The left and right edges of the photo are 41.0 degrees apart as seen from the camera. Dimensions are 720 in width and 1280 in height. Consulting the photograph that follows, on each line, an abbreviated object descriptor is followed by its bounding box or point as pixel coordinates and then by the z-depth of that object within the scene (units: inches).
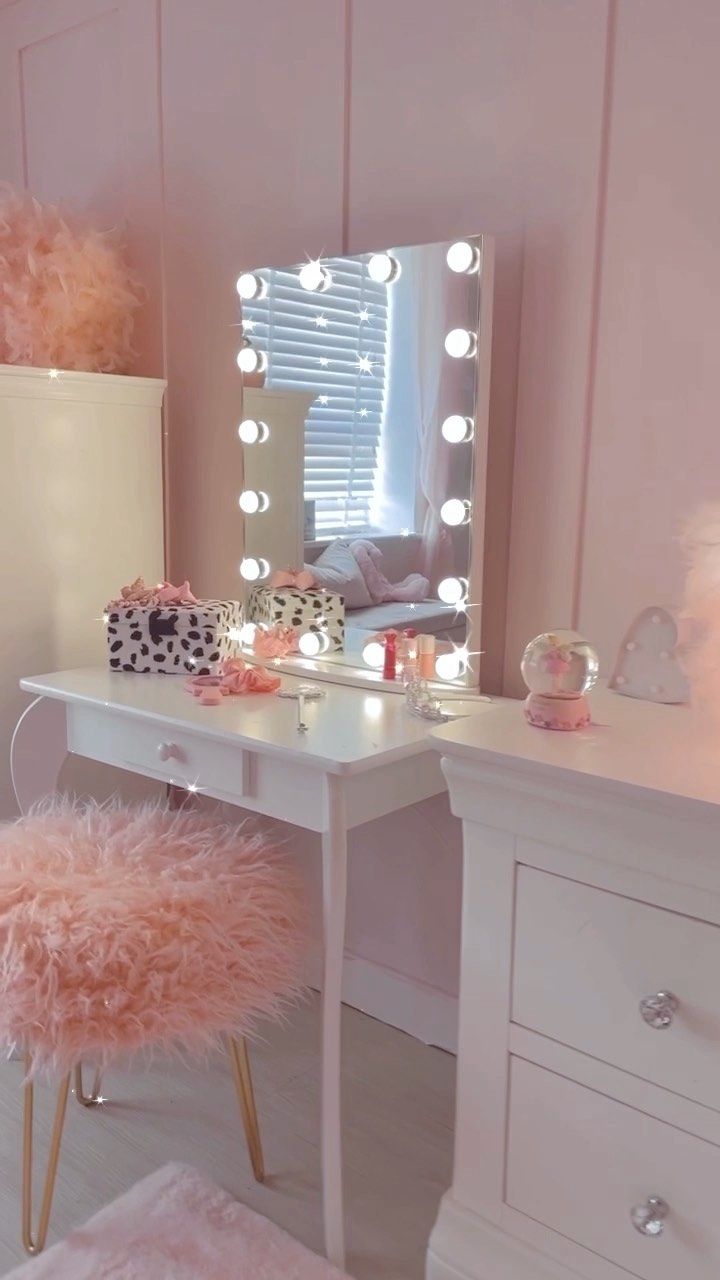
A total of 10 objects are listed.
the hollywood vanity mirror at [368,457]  66.7
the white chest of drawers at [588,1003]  43.4
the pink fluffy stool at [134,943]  51.1
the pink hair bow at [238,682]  67.6
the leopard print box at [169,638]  72.4
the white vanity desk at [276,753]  55.1
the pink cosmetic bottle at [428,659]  70.0
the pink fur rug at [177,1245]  55.6
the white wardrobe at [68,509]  77.9
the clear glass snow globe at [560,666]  51.9
